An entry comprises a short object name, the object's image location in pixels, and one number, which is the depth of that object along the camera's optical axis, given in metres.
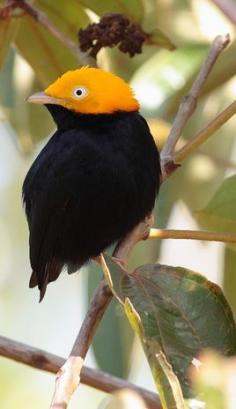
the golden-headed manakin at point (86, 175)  5.96
